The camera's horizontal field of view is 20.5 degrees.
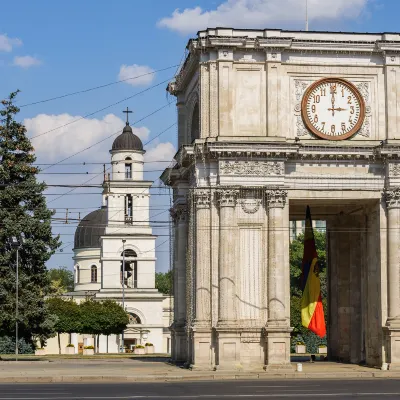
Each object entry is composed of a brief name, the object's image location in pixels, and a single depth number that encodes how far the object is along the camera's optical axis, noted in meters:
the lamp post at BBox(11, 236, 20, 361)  66.25
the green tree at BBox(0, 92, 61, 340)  66.50
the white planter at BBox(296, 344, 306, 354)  84.75
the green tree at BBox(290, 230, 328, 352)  91.84
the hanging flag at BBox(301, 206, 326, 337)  53.88
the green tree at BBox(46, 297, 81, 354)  96.25
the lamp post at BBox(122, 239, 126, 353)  108.65
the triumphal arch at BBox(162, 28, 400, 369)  49.22
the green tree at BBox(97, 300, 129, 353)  98.00
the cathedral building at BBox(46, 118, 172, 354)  110.06
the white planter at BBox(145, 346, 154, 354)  97.80
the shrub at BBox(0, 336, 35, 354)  86.81
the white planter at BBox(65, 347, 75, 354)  97.31
